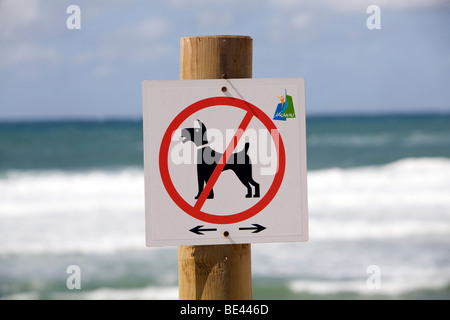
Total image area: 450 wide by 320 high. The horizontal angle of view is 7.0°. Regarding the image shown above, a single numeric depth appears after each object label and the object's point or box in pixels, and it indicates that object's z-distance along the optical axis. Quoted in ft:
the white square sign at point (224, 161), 22.24
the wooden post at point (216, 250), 22.31
